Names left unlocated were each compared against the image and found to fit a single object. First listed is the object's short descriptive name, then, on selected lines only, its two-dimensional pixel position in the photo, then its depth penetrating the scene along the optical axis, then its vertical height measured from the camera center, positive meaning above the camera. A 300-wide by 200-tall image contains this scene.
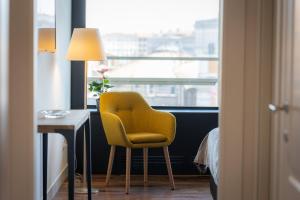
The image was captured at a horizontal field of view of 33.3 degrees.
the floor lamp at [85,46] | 4.54 +0.21
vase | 5.18 -0.35
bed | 3.76 -0.71
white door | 2.27 -0.16
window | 5.60 +0.25
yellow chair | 4.66 -0.53
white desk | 3.13 -0.37
